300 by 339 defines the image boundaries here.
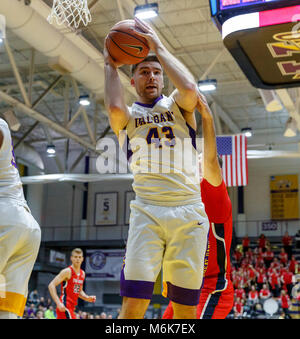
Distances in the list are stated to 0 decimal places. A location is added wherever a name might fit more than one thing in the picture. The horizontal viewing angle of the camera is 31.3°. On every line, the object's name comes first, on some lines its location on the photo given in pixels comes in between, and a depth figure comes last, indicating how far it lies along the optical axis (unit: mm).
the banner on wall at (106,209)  26172
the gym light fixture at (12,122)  14829
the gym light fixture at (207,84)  13578
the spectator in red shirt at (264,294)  18484
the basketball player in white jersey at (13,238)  3264
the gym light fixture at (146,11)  9891
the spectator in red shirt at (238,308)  17031
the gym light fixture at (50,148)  19984
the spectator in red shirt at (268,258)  21438
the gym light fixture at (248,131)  19691
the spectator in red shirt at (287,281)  18719
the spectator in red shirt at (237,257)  21880
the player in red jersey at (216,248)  3738
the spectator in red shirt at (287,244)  21875
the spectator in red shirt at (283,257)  20825
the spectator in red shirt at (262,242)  22133
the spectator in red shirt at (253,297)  18348
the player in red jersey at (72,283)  7996
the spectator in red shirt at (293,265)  20141
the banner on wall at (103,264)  24359
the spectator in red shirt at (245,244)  22625
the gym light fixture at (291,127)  16350
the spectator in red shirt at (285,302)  17084
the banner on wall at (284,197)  23797
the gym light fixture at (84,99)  15633
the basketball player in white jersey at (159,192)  2914
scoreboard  4836
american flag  13406
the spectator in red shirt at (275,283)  19062
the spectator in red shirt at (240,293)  18688
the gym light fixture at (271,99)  12820
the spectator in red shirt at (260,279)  19641
